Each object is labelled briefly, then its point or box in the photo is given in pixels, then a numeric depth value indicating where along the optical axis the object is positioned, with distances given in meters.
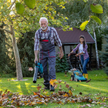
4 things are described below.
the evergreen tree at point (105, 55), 16.93
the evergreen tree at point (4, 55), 21.63
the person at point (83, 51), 13.16
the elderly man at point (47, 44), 7.59
